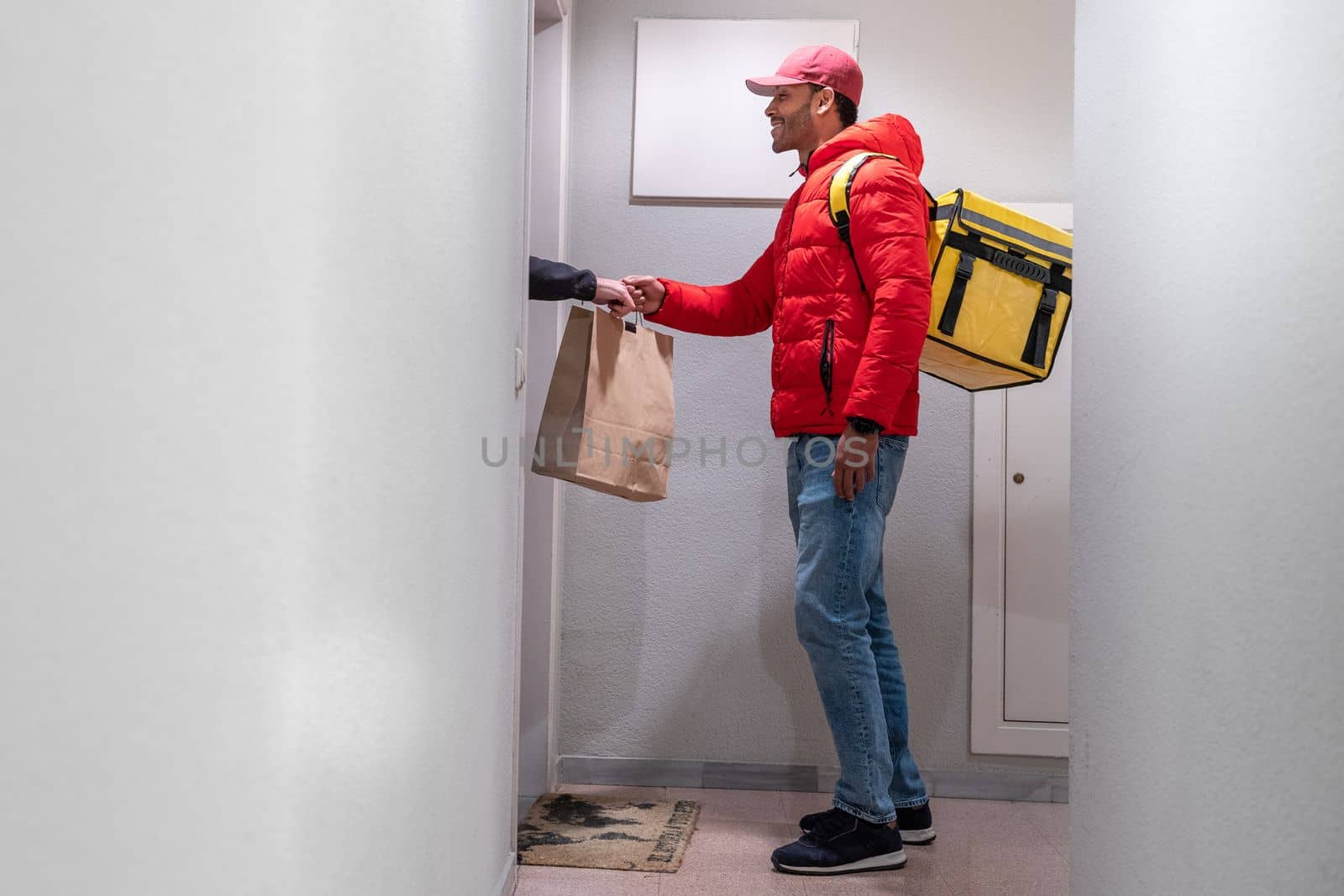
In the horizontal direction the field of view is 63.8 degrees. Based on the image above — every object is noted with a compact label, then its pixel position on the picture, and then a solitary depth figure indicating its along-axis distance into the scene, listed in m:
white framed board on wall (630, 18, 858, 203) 2.81
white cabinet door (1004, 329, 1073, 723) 2.74
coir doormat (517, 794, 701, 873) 2.13
